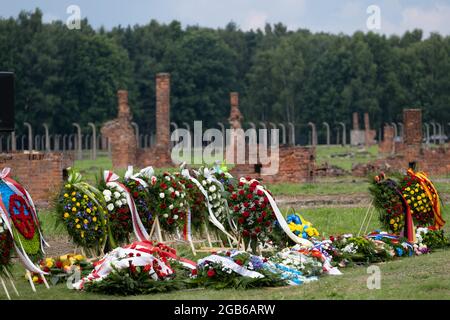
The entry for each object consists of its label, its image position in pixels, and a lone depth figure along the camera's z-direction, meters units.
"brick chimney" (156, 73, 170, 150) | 52.34
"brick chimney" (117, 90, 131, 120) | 51.56
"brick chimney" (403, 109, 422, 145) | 43.78
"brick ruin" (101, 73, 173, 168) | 48.53
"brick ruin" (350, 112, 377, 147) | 80.11
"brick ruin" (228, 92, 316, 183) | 34.78
